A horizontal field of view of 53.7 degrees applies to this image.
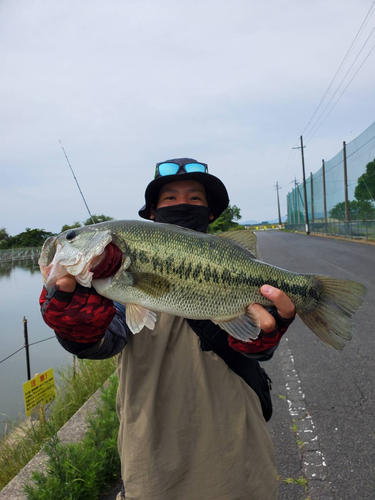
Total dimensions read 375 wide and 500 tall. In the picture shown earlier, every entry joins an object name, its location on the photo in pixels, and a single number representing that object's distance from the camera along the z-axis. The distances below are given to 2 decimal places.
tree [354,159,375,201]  26.61
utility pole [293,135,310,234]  46.03
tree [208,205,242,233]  32.32
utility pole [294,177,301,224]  59.69
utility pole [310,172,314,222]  49.46
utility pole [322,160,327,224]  41.55
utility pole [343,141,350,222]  32.16
